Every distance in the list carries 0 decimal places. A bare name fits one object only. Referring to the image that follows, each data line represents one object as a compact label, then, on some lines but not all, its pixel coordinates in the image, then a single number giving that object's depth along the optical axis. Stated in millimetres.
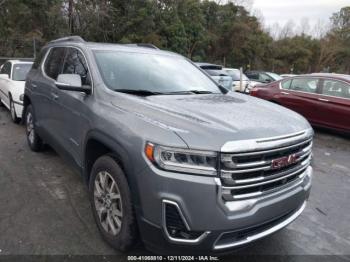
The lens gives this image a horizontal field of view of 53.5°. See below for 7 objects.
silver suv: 2385
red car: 7695
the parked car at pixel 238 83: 14664
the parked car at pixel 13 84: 7465
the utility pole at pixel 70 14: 22186
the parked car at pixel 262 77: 17688
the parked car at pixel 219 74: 11227
